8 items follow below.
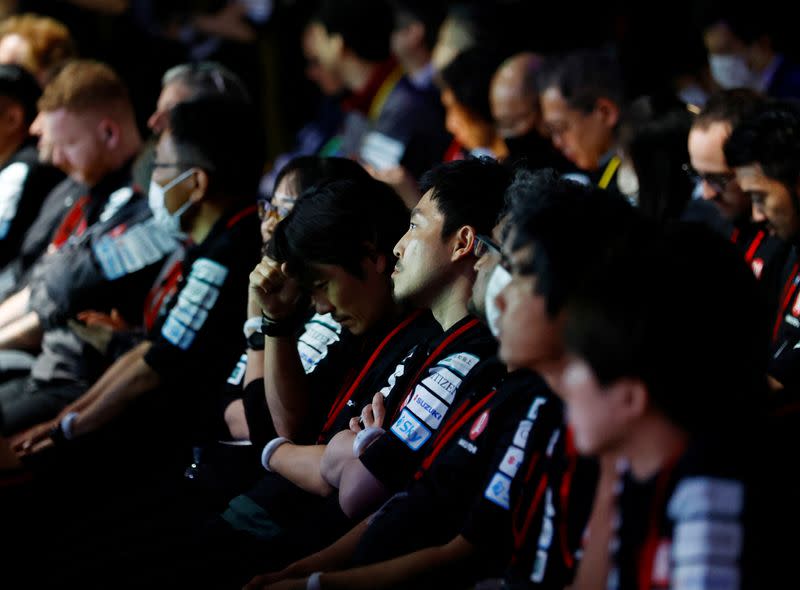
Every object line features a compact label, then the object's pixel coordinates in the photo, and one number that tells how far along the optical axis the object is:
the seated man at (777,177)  5.62
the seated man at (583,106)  8.43
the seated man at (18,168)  9.41
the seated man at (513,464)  3.38
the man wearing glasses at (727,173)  6.27
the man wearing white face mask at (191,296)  6.74
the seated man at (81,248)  7.54
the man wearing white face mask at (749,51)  9.88
